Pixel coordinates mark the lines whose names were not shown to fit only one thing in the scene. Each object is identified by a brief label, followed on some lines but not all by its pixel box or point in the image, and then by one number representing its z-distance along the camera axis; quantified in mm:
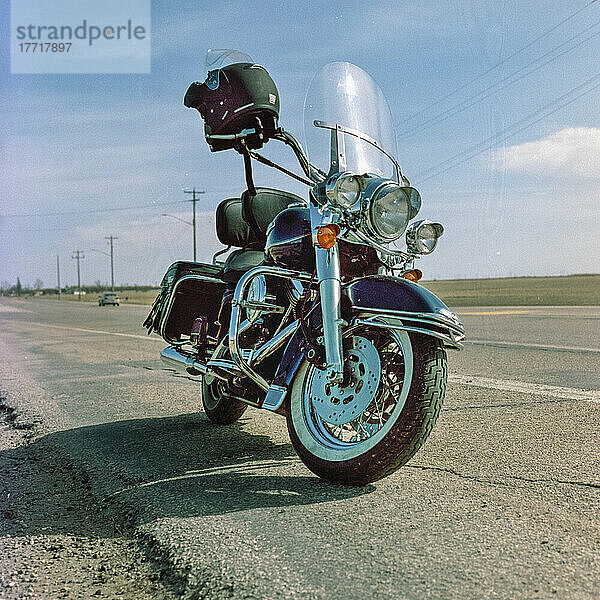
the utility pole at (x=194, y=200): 46869
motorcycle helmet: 3689
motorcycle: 3123
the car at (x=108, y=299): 56312
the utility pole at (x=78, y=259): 119762
